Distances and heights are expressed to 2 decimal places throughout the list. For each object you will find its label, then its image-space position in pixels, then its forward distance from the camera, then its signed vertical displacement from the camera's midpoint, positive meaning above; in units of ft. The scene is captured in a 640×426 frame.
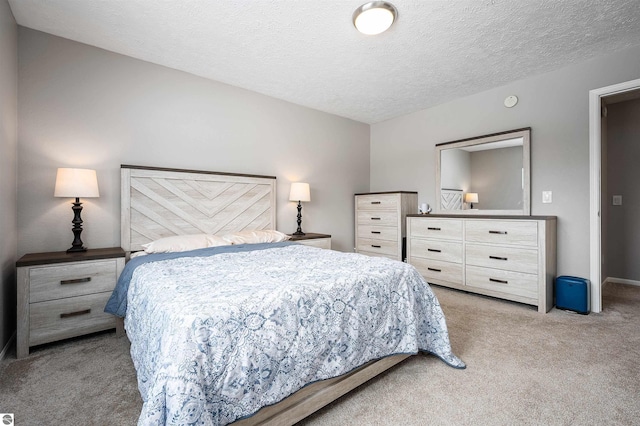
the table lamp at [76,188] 7.36 +0.66
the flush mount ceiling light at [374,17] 6.61 +4.83
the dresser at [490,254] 9.20 -1.38
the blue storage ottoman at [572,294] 8.83 -2.44
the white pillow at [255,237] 9.91 -0.81
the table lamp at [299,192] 12.23 +0.99
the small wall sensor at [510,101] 10.86 +4.48
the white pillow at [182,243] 8.21 -0.89
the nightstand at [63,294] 6.51 -1.97
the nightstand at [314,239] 11.53 -1.02
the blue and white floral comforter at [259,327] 3.33 -1.69
